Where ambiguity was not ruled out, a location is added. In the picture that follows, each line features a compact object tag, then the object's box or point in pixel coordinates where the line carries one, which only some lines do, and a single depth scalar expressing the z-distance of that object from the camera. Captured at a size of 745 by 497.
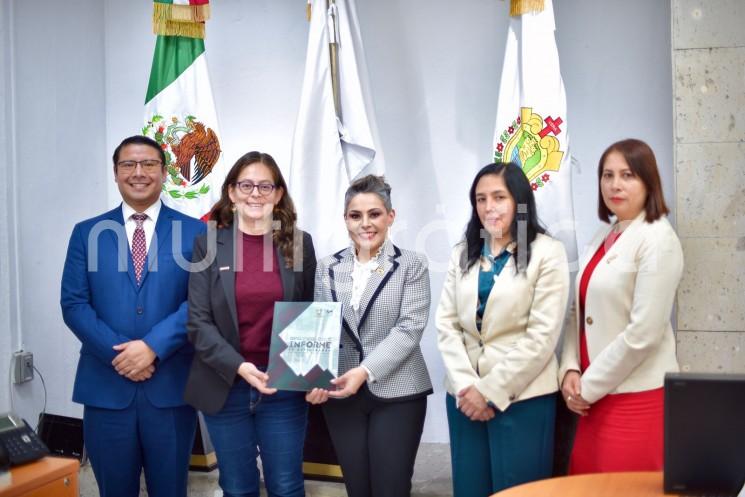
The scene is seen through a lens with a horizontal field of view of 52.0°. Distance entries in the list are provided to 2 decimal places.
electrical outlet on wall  3.68
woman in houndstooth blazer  2.61
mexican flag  3.80
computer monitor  1.59
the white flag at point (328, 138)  3.61
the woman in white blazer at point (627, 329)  2.44
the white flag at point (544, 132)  3.33
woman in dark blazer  2.72
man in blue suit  2.83
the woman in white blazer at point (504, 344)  2.54
